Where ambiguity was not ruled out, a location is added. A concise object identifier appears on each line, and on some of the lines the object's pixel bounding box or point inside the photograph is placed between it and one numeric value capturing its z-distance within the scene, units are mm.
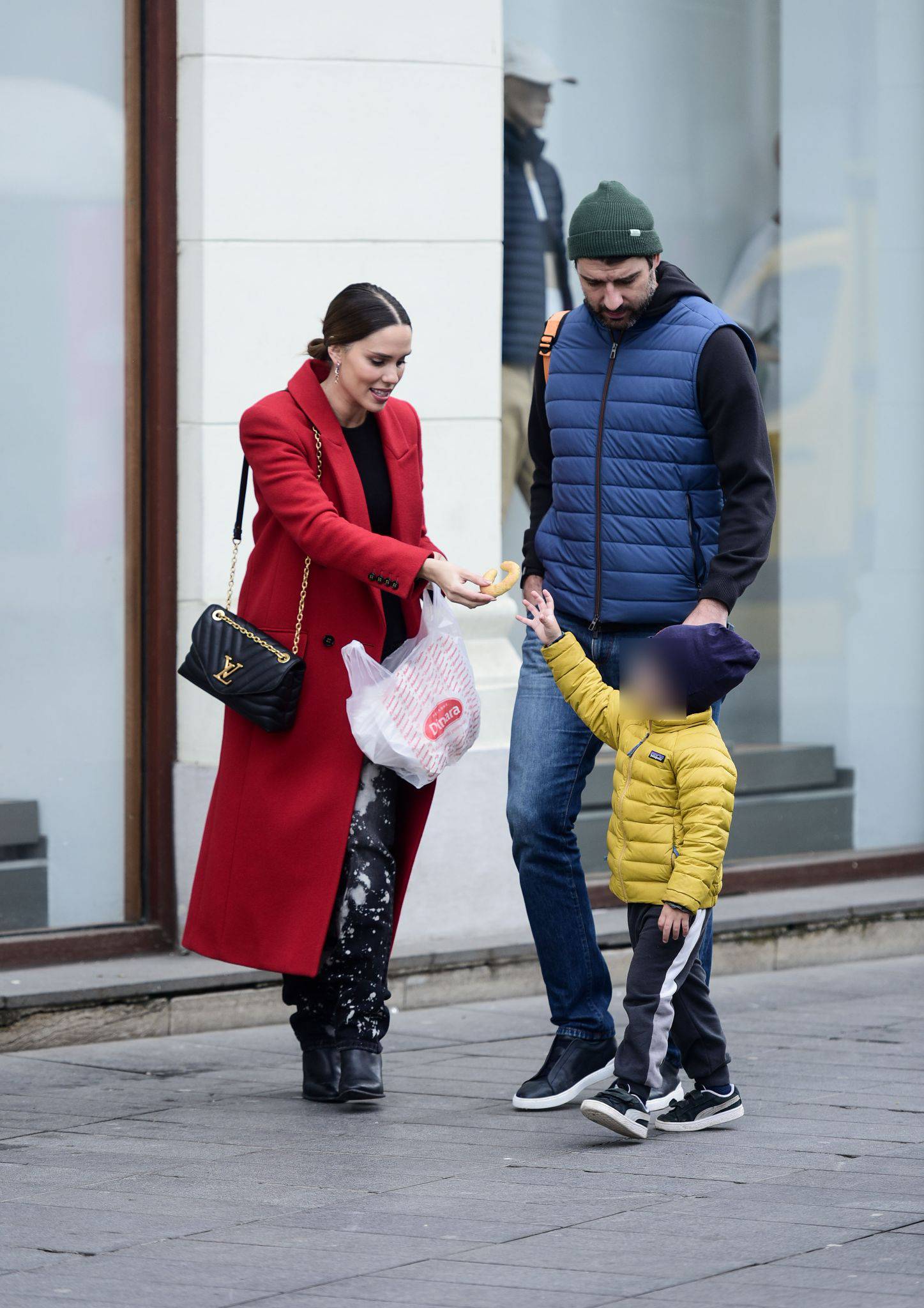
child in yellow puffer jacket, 9328
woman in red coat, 10328
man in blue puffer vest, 9844
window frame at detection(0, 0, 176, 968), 13281
